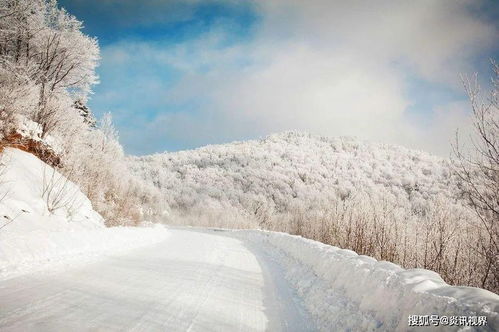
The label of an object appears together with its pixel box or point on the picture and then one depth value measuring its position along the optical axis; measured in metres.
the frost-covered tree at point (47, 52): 14.26
